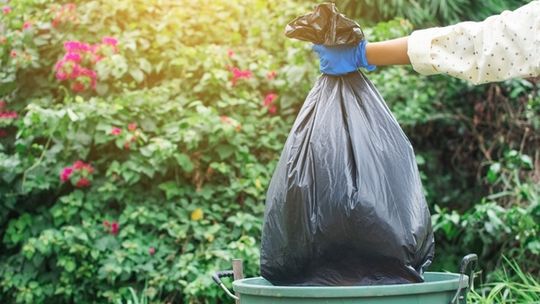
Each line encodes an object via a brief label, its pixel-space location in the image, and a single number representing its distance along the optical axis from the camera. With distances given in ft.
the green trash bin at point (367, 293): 6.70
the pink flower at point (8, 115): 15.89
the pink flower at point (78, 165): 15.10
